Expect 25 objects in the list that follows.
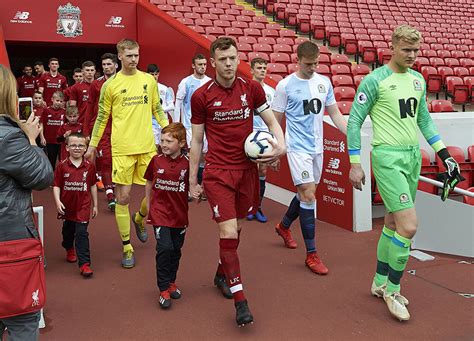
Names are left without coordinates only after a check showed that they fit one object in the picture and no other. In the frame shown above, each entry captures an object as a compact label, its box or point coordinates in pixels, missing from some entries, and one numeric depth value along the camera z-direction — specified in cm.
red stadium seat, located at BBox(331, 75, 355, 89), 1062
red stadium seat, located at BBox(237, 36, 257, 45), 1278
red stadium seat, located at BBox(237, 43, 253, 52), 1192
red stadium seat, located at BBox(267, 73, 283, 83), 1009
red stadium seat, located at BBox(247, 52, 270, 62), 1132
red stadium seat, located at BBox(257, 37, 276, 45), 1331
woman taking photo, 233
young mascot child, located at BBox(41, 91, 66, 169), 823
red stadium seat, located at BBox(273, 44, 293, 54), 1257
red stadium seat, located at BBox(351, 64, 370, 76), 1217
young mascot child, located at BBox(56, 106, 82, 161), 734
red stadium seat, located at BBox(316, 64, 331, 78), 1140
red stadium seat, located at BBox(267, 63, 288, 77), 1069
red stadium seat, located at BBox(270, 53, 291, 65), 1177
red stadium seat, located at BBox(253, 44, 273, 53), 1224
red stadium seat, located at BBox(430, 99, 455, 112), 943
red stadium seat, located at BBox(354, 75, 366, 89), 1116
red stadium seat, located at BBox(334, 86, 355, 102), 960
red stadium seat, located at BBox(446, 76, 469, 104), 1213
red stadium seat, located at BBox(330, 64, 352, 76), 1165
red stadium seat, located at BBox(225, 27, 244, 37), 1323
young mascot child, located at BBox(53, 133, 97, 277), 466
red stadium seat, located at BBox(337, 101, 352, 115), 829
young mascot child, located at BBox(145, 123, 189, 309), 402
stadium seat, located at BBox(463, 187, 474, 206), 595
